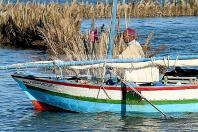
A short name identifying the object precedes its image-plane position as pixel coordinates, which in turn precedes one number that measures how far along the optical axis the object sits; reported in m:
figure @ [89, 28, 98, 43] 21.26
